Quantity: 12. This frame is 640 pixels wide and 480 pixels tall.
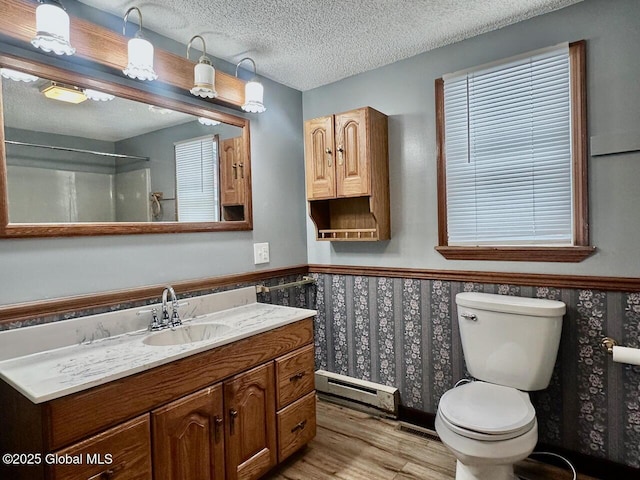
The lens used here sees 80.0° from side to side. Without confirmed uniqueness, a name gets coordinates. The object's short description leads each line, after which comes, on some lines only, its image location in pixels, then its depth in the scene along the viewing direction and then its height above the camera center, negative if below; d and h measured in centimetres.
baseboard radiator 237 -106
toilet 144 -73
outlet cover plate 238 -11
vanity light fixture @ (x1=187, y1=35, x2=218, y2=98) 185 +78
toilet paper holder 167 -53
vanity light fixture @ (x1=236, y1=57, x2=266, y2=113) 212 +78
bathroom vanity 116 -57
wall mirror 146 +37
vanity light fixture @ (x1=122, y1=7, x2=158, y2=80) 161 +77
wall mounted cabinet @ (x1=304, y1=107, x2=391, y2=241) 221 +38
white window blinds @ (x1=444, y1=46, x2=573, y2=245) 184 +39
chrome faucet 179 -35
